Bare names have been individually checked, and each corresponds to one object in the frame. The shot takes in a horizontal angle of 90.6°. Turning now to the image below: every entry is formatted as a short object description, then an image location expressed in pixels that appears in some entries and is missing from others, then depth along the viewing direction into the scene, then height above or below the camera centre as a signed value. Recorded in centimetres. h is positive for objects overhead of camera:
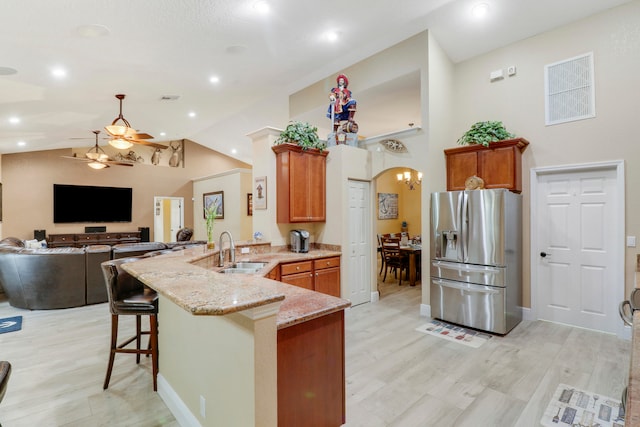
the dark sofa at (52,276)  474 -89
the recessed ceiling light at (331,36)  442 +257
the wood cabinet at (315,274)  413 -80
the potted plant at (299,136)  458 +118
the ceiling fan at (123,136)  467 +127
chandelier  875 +108
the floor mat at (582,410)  226 -148
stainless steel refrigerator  387 -56
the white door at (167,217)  1044 +1
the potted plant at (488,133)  433 +113
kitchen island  142 -72
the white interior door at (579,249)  392 -45
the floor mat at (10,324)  404 -141
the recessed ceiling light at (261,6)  336 +227
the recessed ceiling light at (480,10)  403 +266
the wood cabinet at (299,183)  460 +50
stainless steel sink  345 -58
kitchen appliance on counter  468 -36
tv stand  845 -59
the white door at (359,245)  504 -48
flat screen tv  873 +41
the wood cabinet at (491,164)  427 +73
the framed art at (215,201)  975 +52
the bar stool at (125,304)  252 -69
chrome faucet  345 -43
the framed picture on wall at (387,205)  959 +32
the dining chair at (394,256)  665 -86
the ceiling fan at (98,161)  705 +128
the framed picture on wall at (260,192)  469 +36
